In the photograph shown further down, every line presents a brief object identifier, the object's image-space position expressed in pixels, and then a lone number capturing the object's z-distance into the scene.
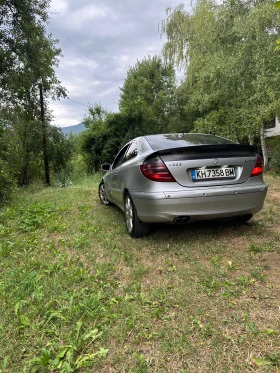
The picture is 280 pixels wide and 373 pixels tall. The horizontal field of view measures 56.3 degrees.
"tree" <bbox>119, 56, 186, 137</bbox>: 24.14
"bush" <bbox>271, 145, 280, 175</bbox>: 9.84
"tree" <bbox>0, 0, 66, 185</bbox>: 8.12
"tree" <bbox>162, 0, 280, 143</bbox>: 9.79
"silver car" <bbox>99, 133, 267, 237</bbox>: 2.95
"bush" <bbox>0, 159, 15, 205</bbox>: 6.74
